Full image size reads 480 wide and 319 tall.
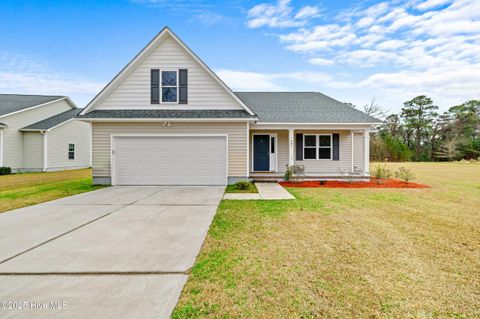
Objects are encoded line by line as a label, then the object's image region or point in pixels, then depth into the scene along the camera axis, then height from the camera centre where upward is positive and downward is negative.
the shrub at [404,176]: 12.66 -1.08
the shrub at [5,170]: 16.28 -0.95
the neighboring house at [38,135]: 17.22 +1.62
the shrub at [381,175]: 12.49 -1.07
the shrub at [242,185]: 10.32 -1.24
